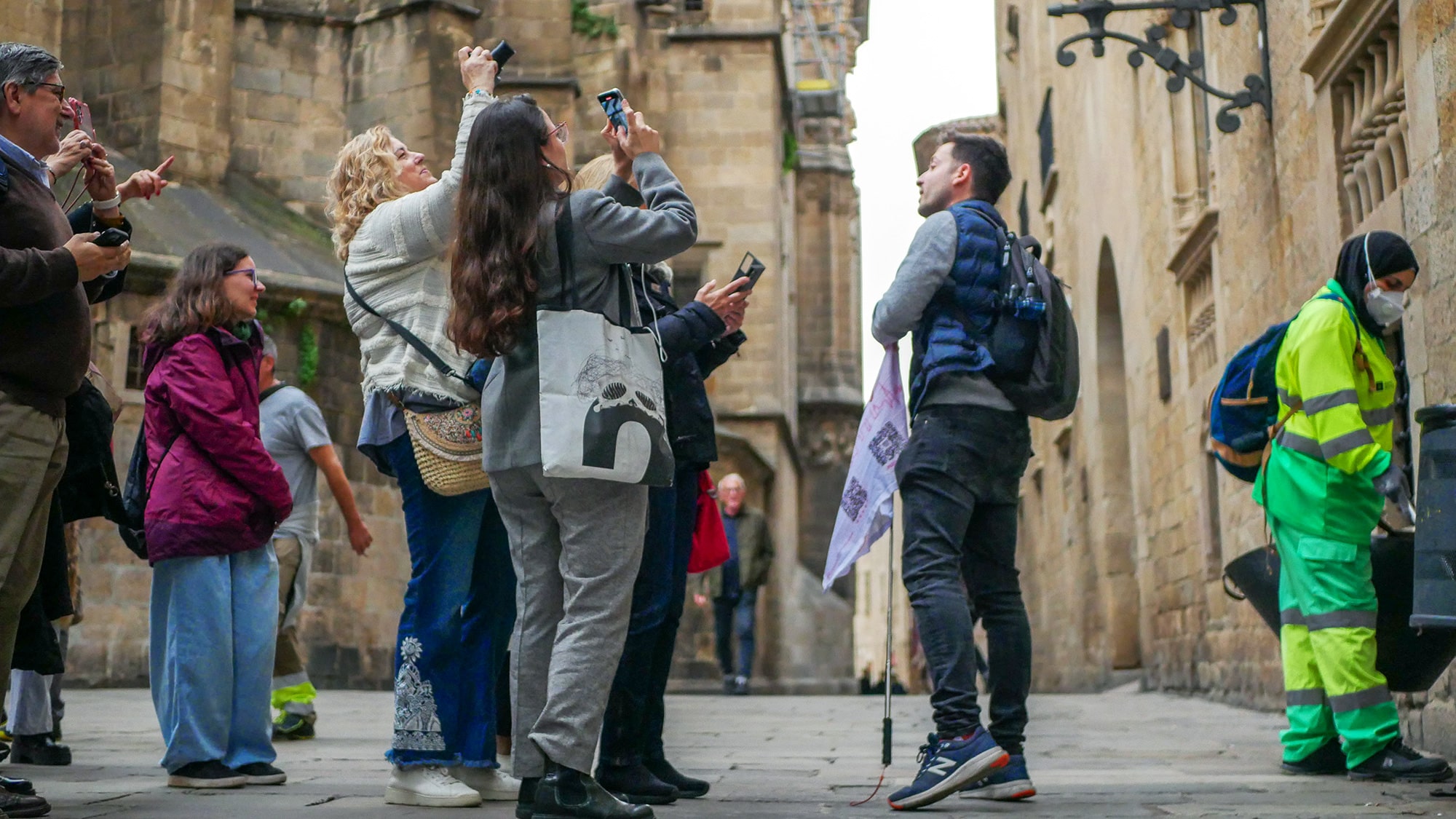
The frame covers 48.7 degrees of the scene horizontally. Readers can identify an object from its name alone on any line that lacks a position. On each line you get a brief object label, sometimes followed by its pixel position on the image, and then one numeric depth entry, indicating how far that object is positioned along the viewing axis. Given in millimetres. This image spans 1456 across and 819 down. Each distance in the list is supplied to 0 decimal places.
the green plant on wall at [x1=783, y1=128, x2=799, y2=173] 26719
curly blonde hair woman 4414
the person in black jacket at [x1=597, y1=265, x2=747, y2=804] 4633
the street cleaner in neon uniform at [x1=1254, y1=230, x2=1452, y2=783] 5008
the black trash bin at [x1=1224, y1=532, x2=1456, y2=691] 5109
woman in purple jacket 4902
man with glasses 3742
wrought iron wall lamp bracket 8828
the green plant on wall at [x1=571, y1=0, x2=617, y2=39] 22297
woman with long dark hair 3812
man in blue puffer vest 4602
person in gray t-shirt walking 6746
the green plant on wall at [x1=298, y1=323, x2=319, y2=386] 15188
